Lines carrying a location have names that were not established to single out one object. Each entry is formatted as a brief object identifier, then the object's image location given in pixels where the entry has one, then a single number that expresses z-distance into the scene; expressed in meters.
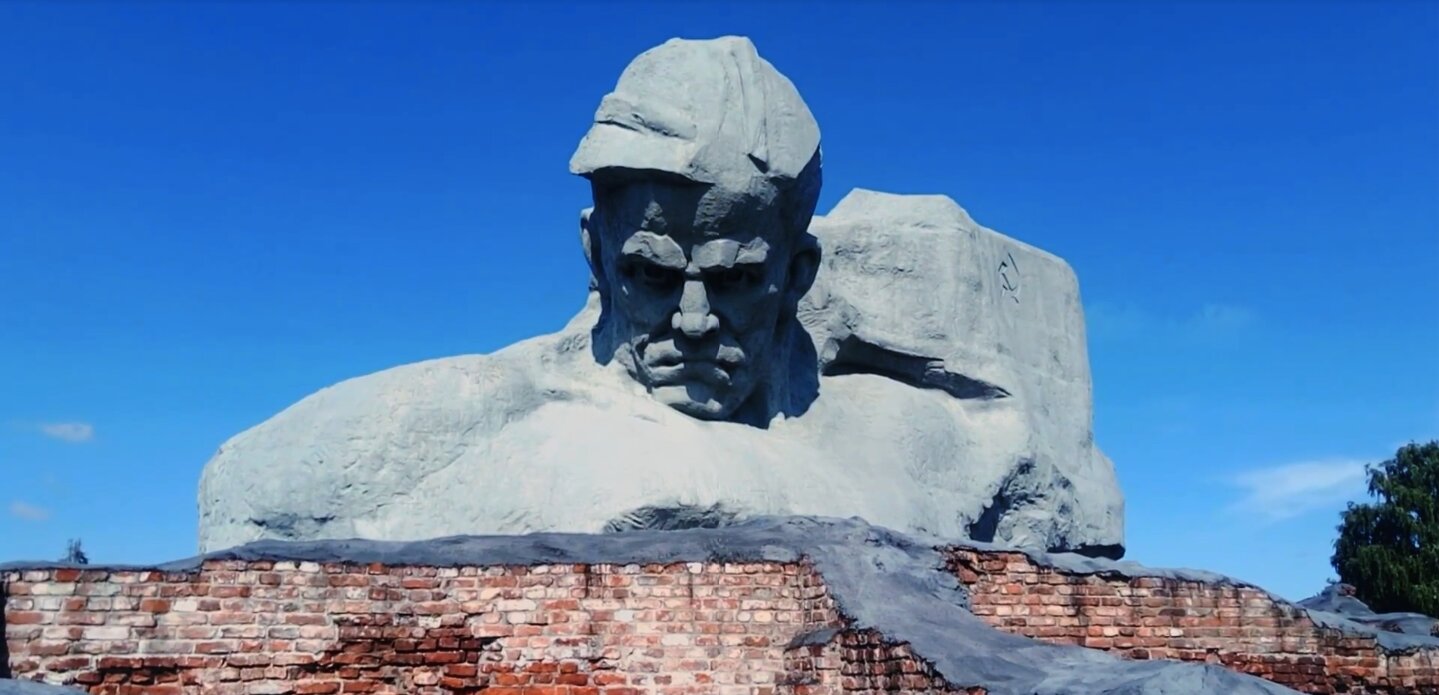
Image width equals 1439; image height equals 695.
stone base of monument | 5.15
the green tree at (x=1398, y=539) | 19.06
